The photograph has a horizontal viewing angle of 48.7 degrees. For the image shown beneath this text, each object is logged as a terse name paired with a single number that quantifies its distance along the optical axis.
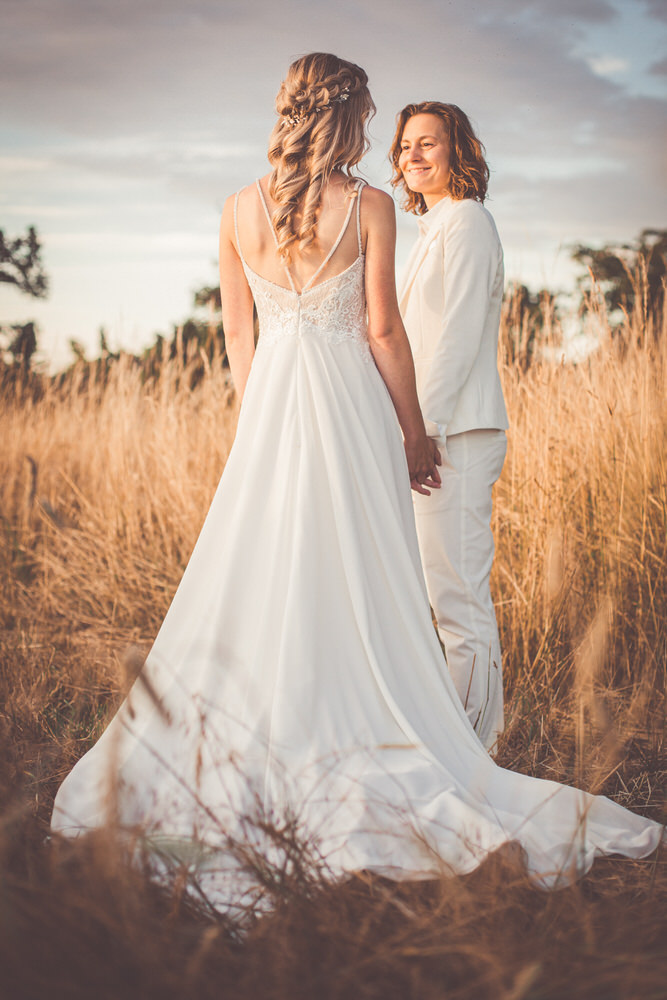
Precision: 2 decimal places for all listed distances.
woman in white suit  2.45
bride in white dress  1.70
